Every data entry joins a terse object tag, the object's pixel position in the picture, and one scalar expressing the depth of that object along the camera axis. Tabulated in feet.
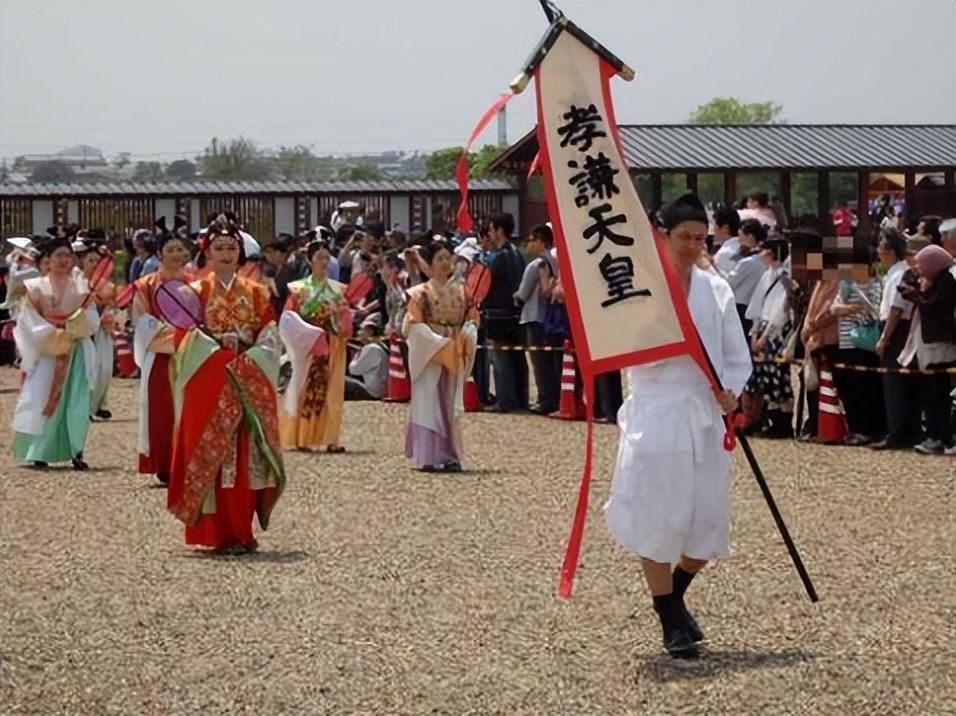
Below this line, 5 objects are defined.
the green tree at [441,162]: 201.87
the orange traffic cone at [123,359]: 78.79
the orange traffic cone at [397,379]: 64.44
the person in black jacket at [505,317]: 60.03
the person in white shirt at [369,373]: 65.57
